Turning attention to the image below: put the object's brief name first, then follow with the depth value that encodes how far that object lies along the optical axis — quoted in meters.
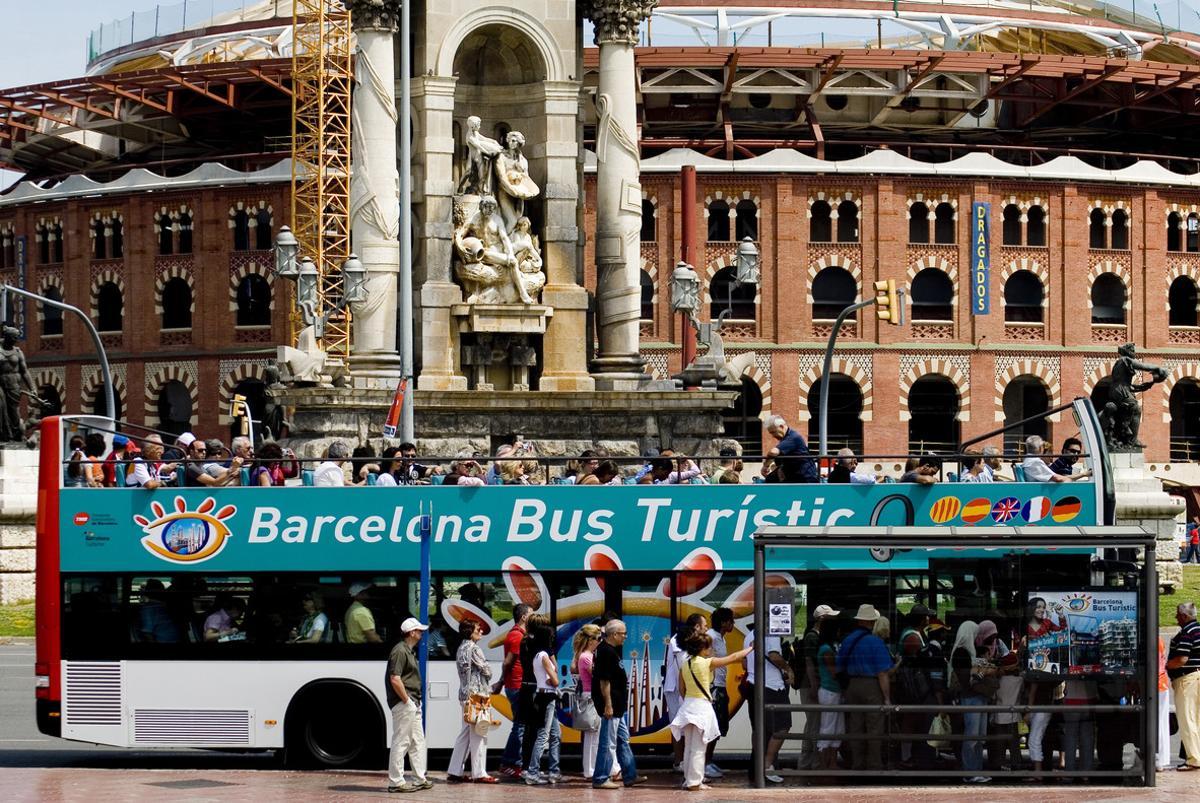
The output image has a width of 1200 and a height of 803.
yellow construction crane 78.19
